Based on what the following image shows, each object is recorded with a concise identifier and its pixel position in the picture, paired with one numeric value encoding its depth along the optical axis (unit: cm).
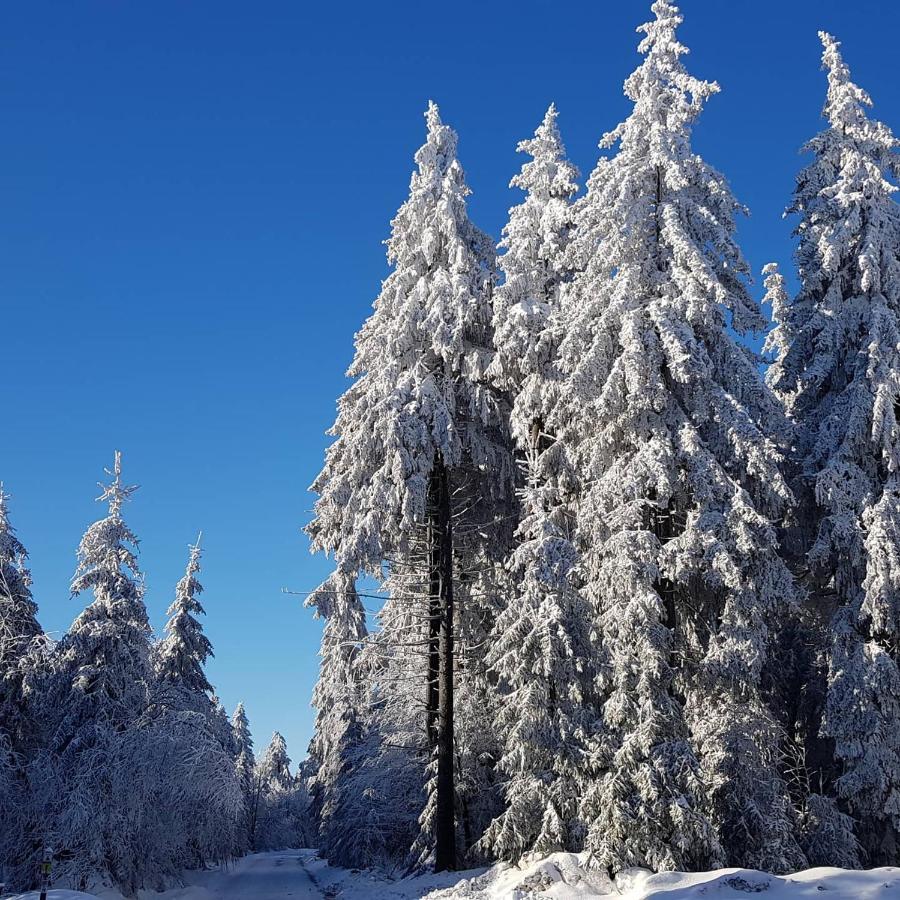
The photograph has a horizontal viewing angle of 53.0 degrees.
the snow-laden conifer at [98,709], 2133
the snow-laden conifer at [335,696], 2953
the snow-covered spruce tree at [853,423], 1972
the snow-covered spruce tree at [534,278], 2338
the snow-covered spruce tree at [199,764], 2172
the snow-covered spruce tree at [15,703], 2234
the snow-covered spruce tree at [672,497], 1794
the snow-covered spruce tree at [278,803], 8244
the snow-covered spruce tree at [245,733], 7079
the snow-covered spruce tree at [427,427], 2311
